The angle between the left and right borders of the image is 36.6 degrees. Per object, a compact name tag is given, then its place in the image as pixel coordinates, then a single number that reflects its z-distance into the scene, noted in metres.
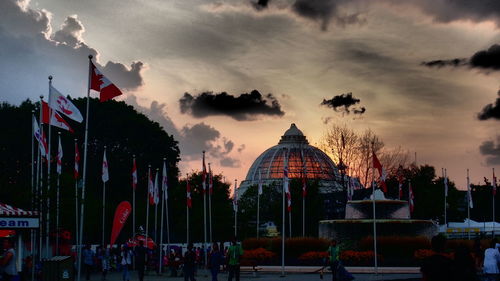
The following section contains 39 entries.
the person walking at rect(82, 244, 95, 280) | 40.72
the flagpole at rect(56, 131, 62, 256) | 39.59
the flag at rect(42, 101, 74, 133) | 31.25
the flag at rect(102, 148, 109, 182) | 47.50
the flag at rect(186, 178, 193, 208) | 53.00
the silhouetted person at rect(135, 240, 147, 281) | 32.16
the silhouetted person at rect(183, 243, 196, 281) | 31.60
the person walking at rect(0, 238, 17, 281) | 21.81
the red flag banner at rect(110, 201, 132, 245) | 43.53
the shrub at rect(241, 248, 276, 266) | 44.63
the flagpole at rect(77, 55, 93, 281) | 26.40
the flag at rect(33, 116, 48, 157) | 33.03
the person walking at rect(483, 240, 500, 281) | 21.86
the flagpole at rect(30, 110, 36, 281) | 30.14
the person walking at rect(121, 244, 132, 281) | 33.42
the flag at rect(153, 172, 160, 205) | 51.12
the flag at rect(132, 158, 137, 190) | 51.37
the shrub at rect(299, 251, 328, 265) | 43.84
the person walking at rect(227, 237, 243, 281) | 29.77
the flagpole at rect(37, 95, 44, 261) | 28.94
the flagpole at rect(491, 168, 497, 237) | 62.03
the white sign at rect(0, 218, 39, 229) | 28.36
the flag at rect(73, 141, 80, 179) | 43.51
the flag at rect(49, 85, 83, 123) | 29.91
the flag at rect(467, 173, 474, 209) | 61.86
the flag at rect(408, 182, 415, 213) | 69.04
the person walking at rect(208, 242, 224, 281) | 29.67
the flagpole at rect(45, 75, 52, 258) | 31.12
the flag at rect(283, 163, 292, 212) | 44.83
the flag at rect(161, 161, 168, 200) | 50.92
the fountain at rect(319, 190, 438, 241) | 47.59
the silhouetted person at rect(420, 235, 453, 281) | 11.52
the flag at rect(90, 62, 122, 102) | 29.31
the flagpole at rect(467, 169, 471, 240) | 61.59
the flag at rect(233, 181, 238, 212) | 68.86
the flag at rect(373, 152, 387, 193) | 40.38
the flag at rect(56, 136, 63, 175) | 41.25
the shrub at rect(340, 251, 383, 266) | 42.94
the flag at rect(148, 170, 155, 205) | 52.41
